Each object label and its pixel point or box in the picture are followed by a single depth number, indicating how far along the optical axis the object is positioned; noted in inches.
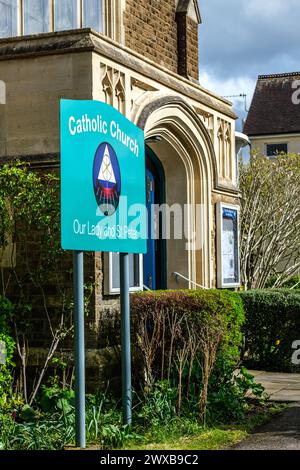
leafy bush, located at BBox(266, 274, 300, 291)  803.0
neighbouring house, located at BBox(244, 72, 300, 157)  1736.0
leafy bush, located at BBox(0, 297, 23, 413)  334.3
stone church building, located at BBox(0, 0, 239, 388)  386.0
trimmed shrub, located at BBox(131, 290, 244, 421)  346.6
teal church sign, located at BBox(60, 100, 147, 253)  263.1
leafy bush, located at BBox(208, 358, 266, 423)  342.0
